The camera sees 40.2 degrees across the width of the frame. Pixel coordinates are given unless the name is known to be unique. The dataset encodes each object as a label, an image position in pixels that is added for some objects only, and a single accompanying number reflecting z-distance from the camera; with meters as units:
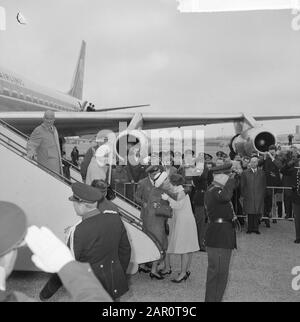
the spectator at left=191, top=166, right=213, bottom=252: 7.36
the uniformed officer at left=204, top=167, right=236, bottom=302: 4.30
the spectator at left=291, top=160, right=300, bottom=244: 7.90
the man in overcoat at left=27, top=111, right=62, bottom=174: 6.21
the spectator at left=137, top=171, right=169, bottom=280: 5.75
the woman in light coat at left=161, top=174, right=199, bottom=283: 5.72
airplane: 10.85
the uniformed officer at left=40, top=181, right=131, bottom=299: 3.10
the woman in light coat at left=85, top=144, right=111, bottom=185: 6.12
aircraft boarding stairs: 5.36
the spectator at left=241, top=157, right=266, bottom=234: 8.80
